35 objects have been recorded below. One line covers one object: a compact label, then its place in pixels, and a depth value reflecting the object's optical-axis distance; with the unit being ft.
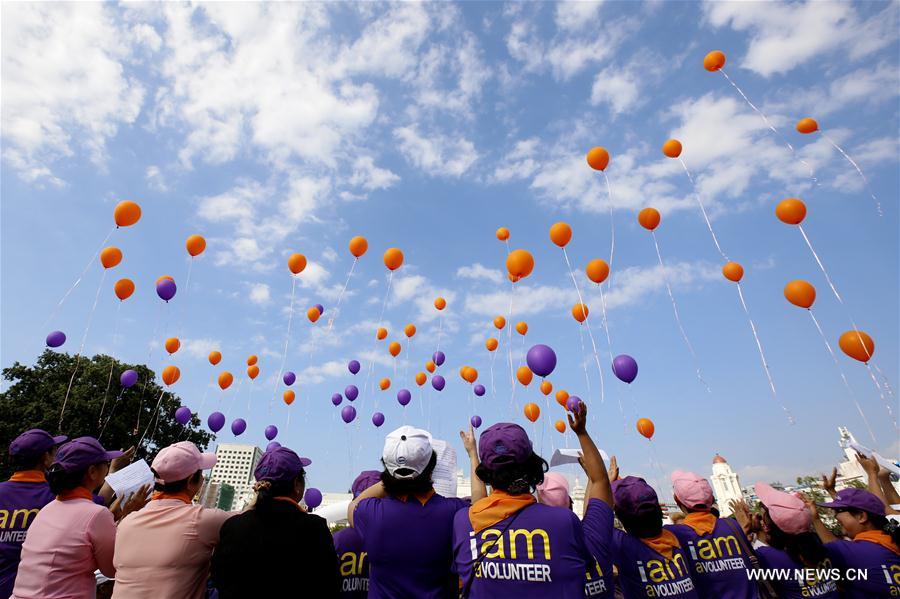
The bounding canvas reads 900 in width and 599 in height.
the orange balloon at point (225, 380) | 35.88
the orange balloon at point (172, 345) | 33.73
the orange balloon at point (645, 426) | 30.94
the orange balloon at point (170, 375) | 33.28
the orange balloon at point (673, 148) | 24.34
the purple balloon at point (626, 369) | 22.81
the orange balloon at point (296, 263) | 30.30
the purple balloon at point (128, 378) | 37.70
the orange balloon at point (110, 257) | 26.73
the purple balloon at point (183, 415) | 35.62
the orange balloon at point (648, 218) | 24.67
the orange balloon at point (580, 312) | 27.86
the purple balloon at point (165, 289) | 30.17
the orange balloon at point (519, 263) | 23.25
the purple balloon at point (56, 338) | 32.88
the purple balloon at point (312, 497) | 37.01
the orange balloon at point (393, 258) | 28.48
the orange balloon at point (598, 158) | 23.17
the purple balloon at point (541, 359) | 21.13
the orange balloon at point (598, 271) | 23.75
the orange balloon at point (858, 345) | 18.65
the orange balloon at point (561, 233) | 23.57
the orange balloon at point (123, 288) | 29.09
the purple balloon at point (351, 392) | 39.06
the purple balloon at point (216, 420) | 34.58
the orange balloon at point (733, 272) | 25.26
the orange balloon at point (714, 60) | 22.63
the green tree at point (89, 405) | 47.85
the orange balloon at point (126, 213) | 24.45
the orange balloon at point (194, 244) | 28.22
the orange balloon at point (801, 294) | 20.59
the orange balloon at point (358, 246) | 28.86
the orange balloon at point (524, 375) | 32.86
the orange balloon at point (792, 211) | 20.93
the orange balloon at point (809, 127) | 21.93
